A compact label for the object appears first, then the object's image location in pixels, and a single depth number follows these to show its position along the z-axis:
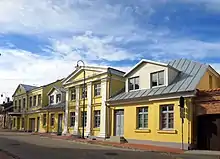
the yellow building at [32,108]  29.16
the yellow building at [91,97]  19.90
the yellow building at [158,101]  14.75
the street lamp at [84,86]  21.25
